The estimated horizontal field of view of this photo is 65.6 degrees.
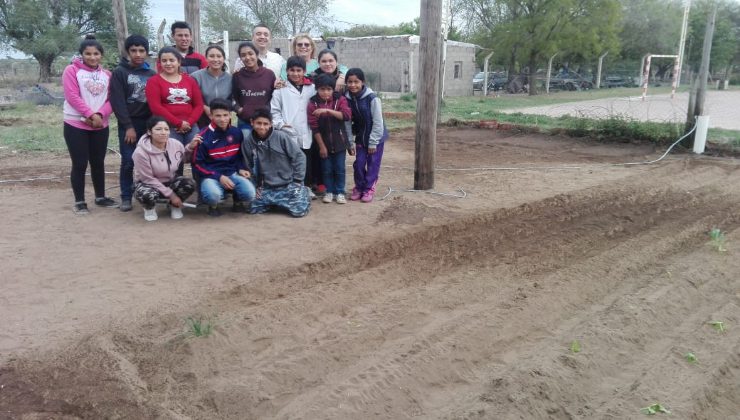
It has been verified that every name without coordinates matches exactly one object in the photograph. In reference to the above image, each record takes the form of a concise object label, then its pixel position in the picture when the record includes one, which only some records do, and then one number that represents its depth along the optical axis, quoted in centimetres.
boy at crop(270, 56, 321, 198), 574
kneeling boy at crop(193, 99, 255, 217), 541
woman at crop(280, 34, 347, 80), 598
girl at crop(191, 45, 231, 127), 566
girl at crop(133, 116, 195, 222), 524
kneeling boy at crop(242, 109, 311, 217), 562
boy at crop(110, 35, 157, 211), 540
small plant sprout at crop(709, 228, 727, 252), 501
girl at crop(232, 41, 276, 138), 573
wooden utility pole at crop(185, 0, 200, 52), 737
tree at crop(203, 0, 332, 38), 4088
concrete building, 2698
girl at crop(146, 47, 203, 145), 533
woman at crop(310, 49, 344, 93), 588
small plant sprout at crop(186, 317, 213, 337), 326
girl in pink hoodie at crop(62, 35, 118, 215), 532
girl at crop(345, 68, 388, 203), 599
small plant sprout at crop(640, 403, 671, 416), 278
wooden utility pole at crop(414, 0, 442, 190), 641
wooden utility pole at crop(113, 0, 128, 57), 736
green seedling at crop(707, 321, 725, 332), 361
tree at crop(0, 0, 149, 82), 2772
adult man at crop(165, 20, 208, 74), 577
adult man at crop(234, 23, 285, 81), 597
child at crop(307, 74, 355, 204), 582
